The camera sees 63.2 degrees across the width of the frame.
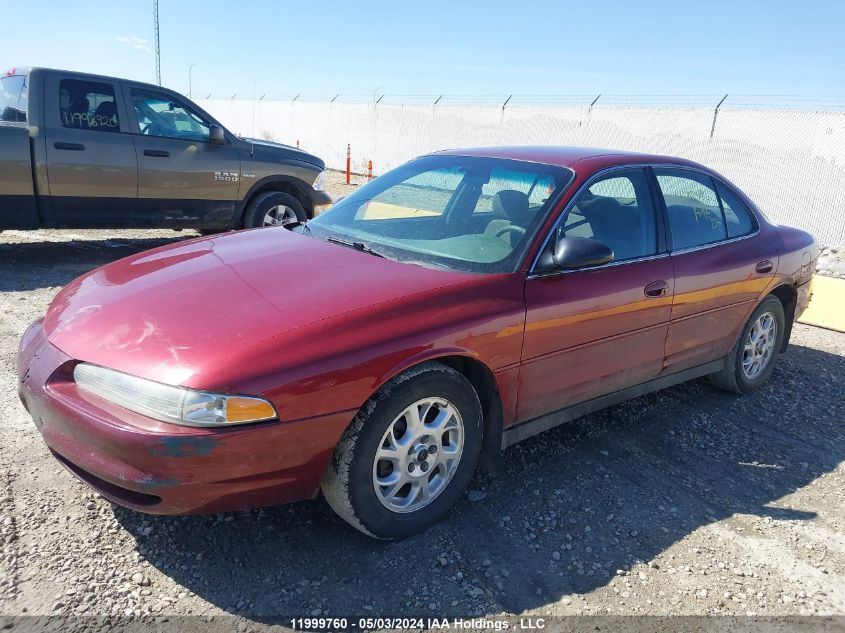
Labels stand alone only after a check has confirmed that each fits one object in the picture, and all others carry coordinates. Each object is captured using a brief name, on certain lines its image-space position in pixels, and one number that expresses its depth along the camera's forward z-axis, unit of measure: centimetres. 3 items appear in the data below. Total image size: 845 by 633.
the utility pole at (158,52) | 2903
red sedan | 241
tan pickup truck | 671
